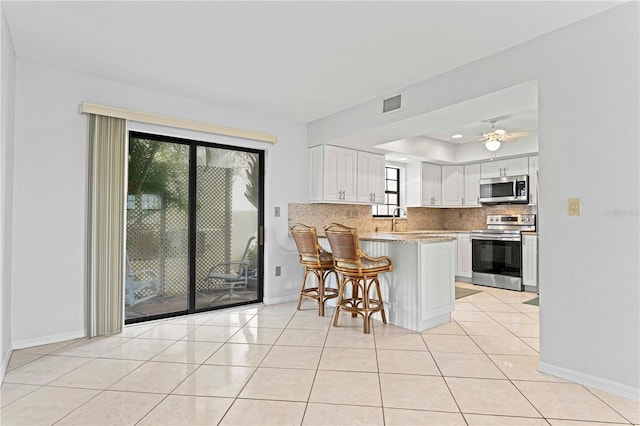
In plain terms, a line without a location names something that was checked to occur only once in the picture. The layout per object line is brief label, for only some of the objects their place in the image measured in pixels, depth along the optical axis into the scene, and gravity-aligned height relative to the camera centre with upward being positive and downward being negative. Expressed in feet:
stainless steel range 17.99 -1.85
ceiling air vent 11.91 +3.83
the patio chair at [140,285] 12.06 -2.40
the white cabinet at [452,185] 21.45 +1.89
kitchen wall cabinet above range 18.75 +2.67
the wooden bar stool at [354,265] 11.13 -1.57
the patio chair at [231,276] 13.97 -2.40
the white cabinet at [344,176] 15.71 +1.87
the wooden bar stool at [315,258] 13.02 -1.55
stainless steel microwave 18.67 +1.45
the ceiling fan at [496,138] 14.66 +3.31
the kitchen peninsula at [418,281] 11.37 -2.16
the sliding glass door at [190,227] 12.22 -0.39
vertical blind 10.68 -0.25
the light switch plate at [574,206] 7.74 +0.22
